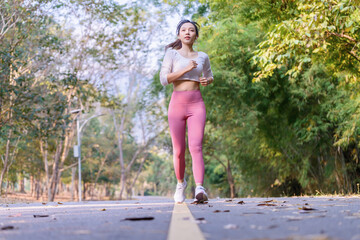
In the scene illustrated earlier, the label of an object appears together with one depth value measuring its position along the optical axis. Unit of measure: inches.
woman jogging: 227.5
